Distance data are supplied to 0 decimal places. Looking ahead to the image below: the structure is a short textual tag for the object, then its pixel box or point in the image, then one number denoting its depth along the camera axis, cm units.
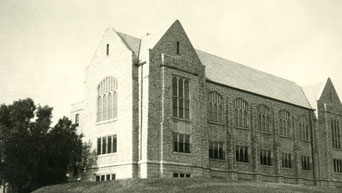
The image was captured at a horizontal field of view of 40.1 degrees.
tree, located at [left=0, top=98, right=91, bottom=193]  3806
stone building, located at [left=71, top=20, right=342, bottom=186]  3847
